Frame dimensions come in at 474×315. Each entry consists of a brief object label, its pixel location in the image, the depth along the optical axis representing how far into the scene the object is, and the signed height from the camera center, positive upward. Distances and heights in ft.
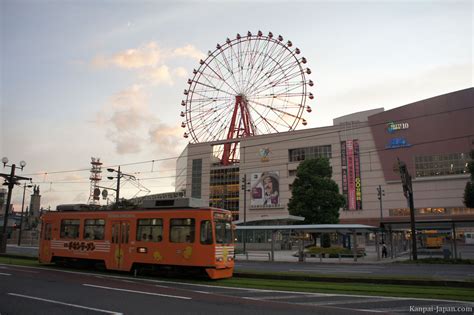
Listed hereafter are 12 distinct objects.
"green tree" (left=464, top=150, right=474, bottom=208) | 146.15 +13.98
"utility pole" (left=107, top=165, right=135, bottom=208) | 106.07 +14.91
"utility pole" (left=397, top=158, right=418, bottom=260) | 93.91 +10.90
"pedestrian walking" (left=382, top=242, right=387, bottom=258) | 114.85 -5.52
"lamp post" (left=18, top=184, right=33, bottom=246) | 168.67 +11.99
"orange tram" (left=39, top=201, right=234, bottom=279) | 54.29 -1.46
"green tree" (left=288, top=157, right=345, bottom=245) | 147.13 +13.03
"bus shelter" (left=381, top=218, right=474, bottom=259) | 91.32 +1.94
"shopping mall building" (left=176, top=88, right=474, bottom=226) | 212.84 +42.08
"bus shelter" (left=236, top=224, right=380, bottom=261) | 99.52 +0.75
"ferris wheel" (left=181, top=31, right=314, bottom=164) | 198.18 +70.50
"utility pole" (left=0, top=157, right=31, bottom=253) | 97.81 +11.16
